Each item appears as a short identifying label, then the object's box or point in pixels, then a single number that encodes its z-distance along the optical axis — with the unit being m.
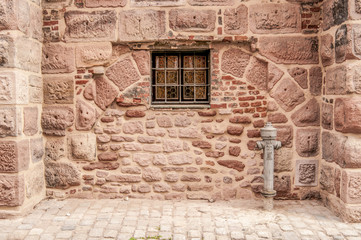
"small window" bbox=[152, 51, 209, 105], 4.61
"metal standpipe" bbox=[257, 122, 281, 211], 4.06
